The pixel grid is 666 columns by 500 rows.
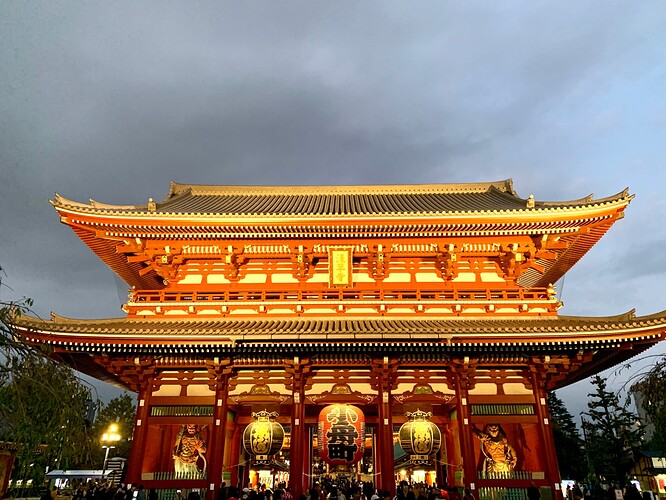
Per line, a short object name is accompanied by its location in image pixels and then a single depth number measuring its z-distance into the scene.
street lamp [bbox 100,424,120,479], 34.19
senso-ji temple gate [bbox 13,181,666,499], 14.44
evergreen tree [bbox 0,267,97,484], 6.62
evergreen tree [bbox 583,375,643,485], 34.16
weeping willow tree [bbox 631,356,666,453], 10.11
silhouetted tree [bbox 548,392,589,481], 38.44
